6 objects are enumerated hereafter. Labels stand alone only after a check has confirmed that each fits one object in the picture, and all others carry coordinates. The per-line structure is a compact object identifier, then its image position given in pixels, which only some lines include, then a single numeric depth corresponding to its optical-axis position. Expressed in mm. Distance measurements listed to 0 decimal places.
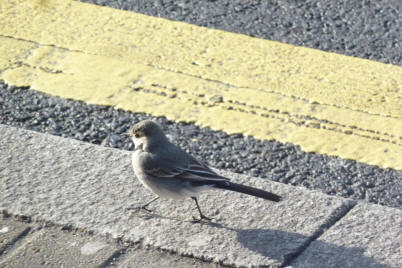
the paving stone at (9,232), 8633
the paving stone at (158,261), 8398
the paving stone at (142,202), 8703
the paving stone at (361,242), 8453
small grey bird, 9172
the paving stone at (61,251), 8422
